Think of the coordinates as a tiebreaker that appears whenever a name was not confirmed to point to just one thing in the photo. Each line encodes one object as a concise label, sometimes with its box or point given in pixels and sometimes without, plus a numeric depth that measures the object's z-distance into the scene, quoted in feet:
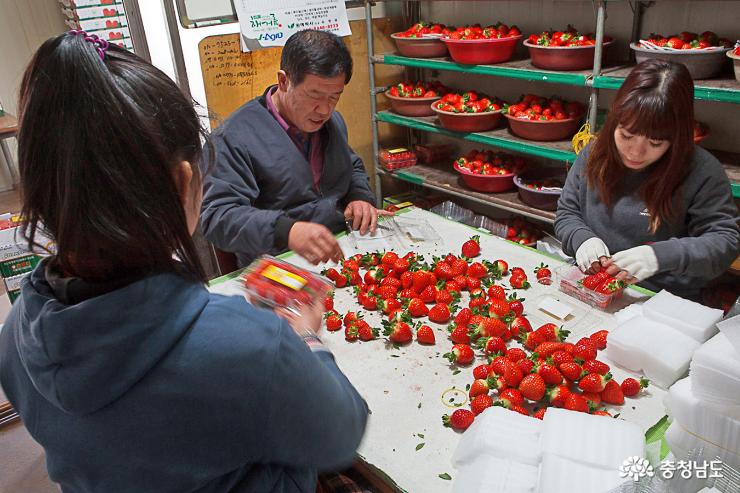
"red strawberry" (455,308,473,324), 5.46
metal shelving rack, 8.51
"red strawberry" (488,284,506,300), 5.87
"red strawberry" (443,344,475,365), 4.99
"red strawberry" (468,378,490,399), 4.58
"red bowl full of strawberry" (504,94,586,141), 10.42
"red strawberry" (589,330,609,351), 5.14
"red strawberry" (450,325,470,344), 5.23
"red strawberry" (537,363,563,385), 4.50
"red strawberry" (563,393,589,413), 4.27
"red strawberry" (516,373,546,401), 4.44
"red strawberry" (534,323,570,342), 5.12
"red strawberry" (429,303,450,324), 5.63
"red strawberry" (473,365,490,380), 4.74
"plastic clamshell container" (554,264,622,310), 5.76
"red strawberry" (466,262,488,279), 6.38
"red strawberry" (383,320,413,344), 5.34
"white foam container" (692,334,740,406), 3.07
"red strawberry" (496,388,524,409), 4.37
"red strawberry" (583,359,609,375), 4.55
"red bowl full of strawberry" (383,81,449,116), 12.75
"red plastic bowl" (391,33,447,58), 11.87
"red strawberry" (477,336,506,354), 5.01
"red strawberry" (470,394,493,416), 4.38
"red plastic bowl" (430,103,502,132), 11.38
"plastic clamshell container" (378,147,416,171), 13.60
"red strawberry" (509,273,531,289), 6.19
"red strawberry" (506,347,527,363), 4.83
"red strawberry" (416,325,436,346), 5.32
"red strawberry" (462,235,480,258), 6.95
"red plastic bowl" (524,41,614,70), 9.50
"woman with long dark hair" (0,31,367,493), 2.22
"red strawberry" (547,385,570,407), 4.41
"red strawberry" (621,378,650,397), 4.53
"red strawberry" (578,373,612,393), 4.41
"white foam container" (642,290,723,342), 4.75
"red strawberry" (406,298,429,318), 5.76
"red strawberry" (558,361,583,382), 4.51
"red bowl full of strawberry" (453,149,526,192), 11.68
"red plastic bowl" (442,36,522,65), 10.63
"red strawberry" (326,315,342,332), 5.66
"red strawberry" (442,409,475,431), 4.29
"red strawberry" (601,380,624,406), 4.47
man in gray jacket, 6.65
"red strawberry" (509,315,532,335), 5.28
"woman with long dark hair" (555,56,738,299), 6.02
